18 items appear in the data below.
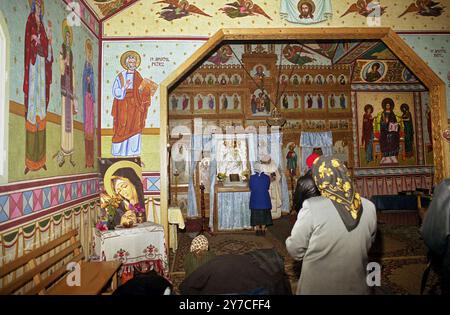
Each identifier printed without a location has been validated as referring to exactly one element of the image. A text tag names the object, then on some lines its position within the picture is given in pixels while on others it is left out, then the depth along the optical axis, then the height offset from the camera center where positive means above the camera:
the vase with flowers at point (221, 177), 10.68 -0.40
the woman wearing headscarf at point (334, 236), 2.43 -0.61
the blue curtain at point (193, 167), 11.23 -0.01
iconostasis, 11.73 +2.70
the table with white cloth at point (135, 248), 4.97 -1.40
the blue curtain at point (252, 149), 11.64 +0.66
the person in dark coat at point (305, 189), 4.68 -0.39
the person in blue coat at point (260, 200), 8.66 -1.03
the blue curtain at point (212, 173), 9.52 -0.25
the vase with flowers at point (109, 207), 5.39 -0.73
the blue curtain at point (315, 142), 11.95 +0.91
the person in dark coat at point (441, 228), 2.94 -0.69
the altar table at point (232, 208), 9.27 -1.33
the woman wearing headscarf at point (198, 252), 5.78 -1.78
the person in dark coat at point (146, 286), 2.52 -1.05
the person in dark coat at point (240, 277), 2.17 -0.85
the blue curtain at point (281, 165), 11.65 +0.00
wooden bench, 3.18 -1.32
